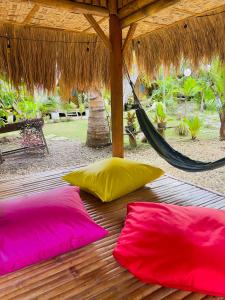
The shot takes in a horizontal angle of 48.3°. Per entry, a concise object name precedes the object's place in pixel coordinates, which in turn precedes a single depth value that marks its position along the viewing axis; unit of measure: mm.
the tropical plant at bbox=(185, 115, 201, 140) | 4742
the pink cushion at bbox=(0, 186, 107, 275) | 997
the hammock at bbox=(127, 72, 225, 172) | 1955
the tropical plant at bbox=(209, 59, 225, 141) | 4051
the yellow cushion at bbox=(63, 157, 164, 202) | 1614
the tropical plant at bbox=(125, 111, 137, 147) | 4547
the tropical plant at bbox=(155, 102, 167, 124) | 4570
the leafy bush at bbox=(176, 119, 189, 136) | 5180
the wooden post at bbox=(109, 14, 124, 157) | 2255
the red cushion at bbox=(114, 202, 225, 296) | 851
